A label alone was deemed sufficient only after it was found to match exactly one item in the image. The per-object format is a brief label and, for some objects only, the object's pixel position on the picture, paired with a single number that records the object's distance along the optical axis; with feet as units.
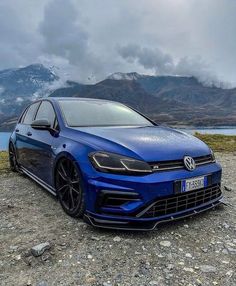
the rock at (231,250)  12.42
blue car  13.10
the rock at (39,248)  11.93
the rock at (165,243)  12.77
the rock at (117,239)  13.19
